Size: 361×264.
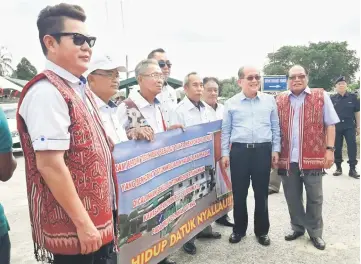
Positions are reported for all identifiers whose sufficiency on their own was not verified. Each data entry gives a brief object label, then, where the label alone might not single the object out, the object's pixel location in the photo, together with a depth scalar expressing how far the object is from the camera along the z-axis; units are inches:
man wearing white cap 95.8
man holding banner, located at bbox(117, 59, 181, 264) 116.3
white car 369.4
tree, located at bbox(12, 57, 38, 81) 2407.7
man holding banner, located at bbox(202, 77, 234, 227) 168.6
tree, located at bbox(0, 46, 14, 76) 2161.2
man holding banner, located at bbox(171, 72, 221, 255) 150.9
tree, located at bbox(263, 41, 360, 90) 2482.8
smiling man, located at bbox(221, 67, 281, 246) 140.9
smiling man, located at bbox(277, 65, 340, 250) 138.7
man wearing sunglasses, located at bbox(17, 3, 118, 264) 54.6
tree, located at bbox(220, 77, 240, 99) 1641.6
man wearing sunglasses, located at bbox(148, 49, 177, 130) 170.1
